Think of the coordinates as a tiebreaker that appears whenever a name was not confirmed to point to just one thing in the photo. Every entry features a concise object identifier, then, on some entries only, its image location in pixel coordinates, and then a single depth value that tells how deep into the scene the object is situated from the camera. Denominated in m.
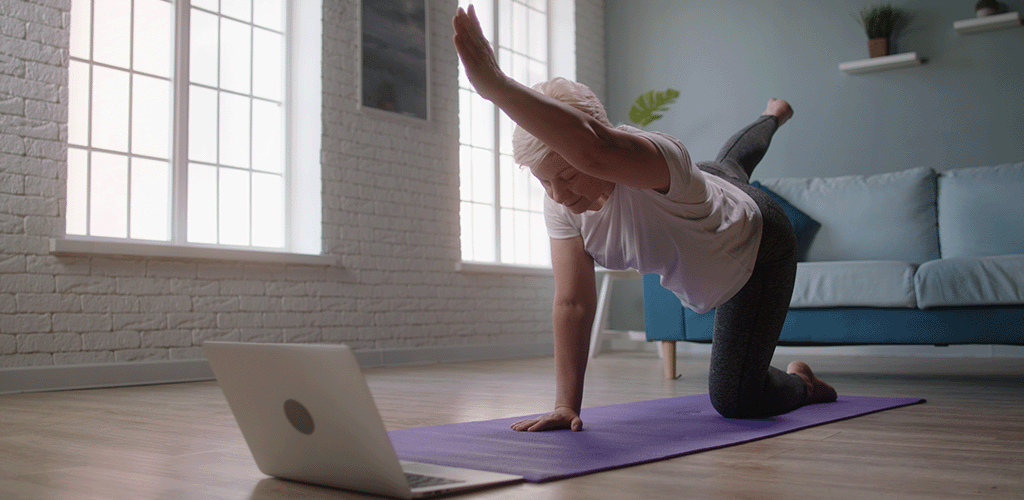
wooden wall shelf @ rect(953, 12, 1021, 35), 4.68
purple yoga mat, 1.36
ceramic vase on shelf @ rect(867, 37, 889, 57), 5.06
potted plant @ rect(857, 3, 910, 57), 5.05
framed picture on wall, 4.48
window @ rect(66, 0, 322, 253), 3.44
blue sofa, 2.81
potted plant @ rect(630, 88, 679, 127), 5.59
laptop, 1.04
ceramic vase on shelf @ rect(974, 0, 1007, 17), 4.75
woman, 1.16
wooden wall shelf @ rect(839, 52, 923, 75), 4.96
